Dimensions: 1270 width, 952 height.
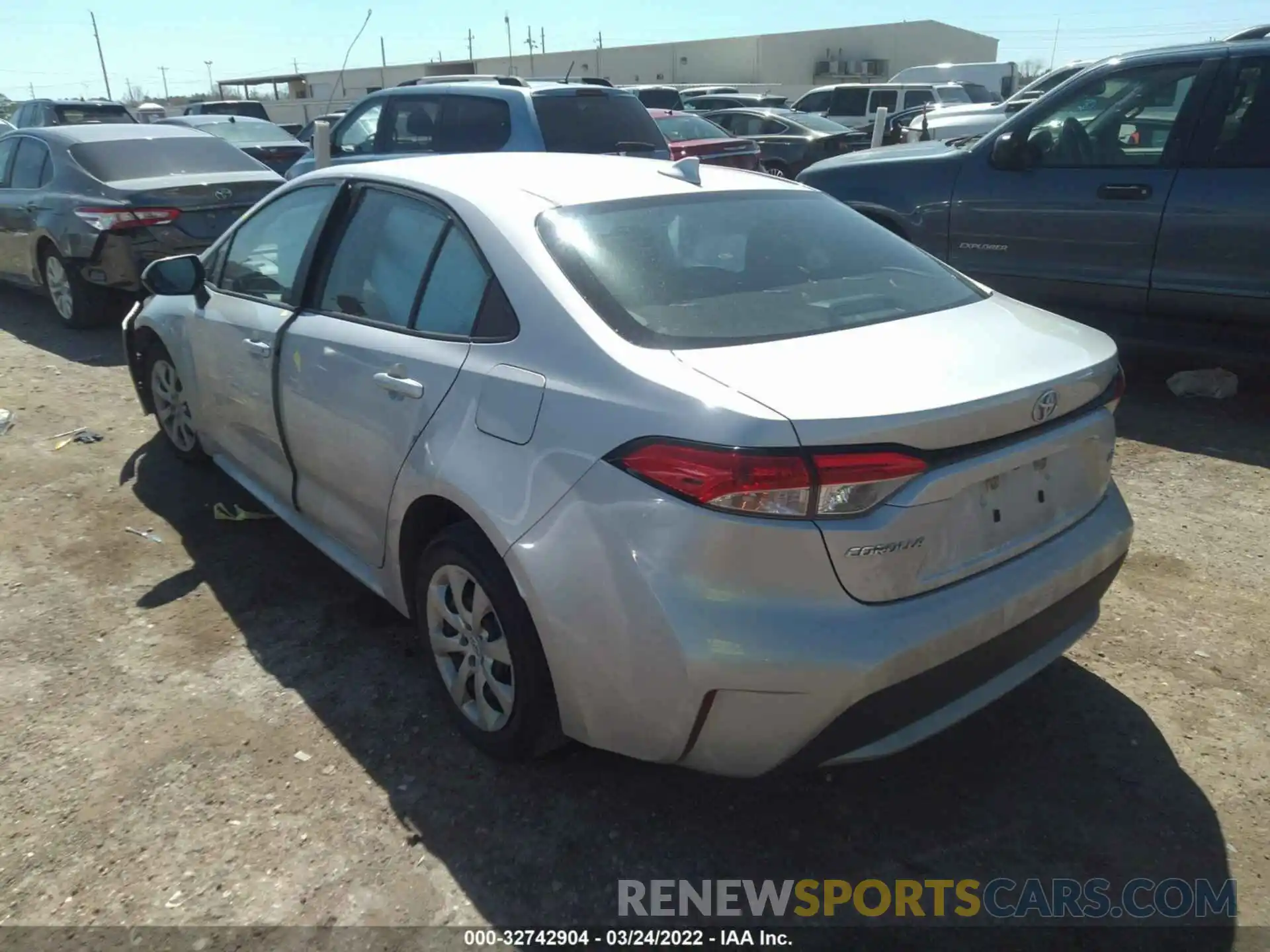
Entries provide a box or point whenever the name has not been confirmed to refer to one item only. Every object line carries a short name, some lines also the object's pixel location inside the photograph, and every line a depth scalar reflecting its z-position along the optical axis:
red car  11.90
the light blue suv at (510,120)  7.98
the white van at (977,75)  27.11
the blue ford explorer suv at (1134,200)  5.30
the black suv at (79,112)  15.67
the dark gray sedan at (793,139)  15.91
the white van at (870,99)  21.23
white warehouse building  54.50
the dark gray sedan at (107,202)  7.50
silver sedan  2.14
